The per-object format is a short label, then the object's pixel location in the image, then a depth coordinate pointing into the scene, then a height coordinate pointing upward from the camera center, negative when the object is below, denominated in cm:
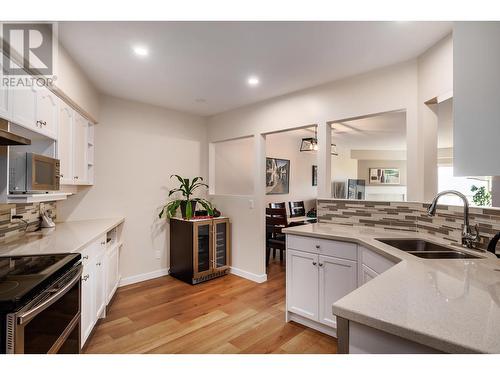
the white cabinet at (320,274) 207 -73
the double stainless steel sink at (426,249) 167 -42
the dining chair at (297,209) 584 -46
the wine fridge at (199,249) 350 -85
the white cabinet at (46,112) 191 +58
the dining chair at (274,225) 416 -59
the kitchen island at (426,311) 72 -40
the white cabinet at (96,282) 197 -82
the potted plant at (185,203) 366 -21
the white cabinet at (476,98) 95 +36
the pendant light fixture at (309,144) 530 +92
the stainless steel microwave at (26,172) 165 +10
